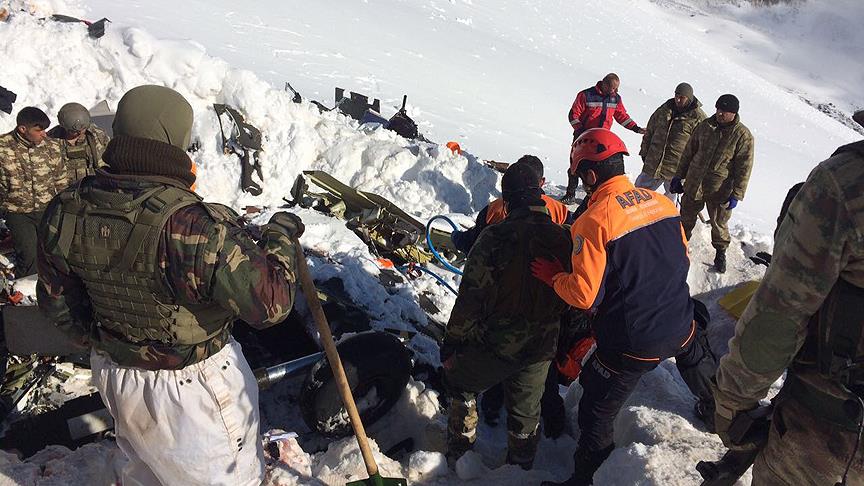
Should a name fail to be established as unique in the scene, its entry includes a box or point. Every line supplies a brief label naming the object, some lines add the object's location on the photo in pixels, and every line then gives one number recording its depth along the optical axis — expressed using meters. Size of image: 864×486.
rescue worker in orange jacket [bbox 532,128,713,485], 2.83
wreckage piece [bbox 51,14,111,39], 7.78
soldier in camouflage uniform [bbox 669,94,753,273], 6.35
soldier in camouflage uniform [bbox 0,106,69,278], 4.77
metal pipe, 3.65
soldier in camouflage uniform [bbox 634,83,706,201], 7.36
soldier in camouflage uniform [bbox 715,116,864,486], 1.71
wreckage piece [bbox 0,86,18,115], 6.68
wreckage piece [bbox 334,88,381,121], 10.48
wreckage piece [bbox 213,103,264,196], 7.52
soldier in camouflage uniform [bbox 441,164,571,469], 3.15
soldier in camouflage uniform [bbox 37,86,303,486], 2.08
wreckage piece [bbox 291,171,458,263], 6.68
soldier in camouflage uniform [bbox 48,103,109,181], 5.01
